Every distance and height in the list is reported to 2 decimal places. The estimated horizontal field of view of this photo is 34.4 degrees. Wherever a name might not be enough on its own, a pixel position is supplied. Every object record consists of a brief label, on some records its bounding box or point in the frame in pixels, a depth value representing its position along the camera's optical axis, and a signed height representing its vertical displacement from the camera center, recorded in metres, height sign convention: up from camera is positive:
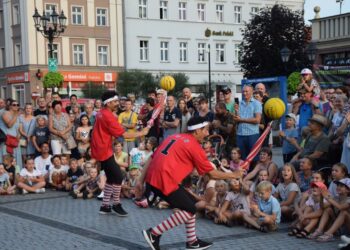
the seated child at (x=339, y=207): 7.45 -1.70
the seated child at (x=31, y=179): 12.49 -2.17
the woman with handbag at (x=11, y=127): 13.14 -1.05
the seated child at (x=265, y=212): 8.07 -1.94
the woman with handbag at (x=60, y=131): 13.27 -1.15
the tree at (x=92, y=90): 47.84 -0.74
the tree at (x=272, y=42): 35.41 +2.34
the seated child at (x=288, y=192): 8.65 -1.76
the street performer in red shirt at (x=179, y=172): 6.54 -1.07
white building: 53.97 +4.38
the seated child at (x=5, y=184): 12.37 -2.22
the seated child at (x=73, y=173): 12.52 -2.03
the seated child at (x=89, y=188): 11.56 -2.20
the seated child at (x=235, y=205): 8.55 -1.92
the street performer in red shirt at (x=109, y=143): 9.23 -1.02
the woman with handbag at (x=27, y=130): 13.51 -1.14
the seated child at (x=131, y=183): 11.39 -2.09
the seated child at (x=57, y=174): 12.77 -2.08
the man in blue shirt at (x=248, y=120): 10.50 -0.76
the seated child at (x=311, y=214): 7.70 -1.86
